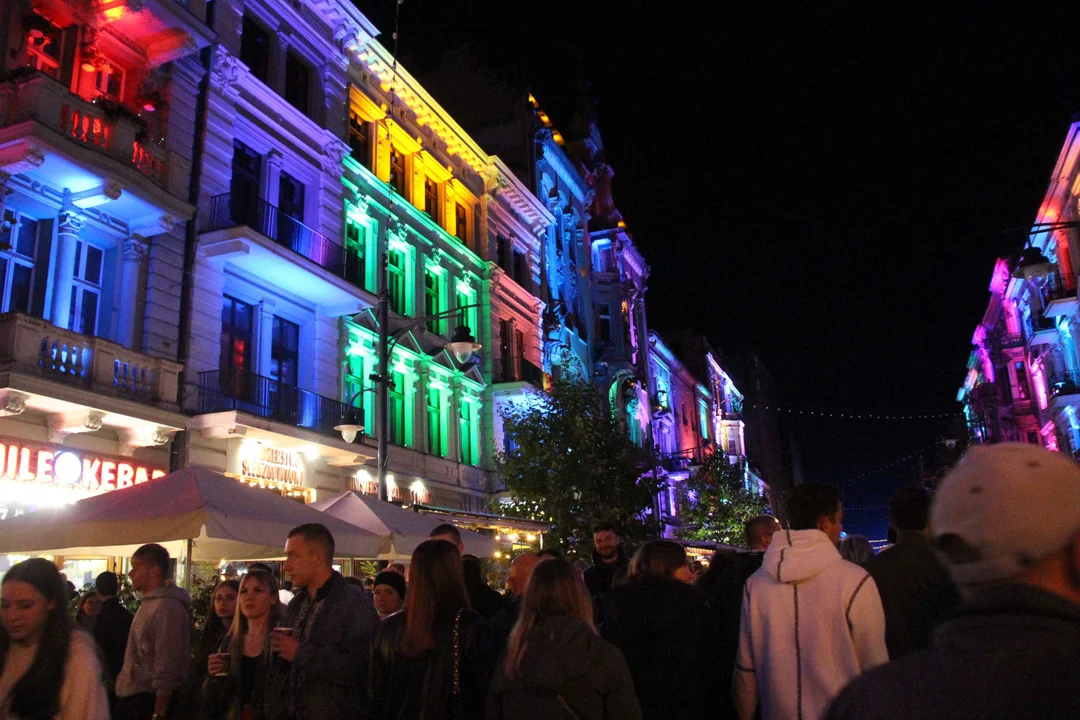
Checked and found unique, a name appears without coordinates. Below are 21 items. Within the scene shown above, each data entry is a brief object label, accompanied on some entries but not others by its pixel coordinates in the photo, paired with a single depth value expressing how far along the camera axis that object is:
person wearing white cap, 1.44
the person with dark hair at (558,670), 4.07
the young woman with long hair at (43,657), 3.36
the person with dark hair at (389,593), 6.83
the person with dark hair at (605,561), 7.97
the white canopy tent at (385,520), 12.03
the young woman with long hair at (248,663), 5.16
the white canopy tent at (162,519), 8.69
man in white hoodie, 4.13
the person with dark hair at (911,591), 4.59
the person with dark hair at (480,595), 6.57
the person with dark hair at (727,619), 5.39
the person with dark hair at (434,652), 4.57
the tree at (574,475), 24.36
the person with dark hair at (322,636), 4.93
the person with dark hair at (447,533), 7.32
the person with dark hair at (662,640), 5.21
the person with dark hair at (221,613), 6.30
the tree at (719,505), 44.53
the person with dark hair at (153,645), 6.47
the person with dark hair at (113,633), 7.45
